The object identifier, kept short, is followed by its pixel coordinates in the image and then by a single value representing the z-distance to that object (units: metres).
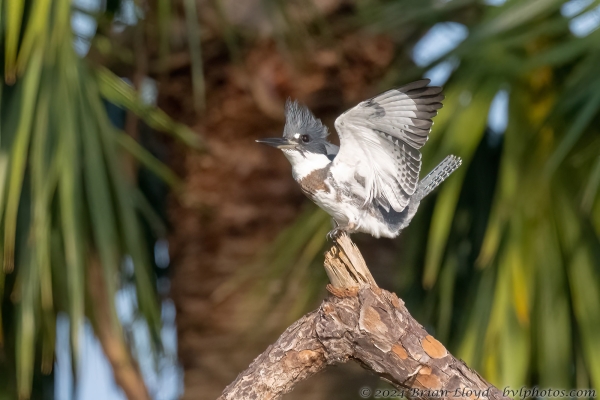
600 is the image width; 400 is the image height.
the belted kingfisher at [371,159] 14.15
